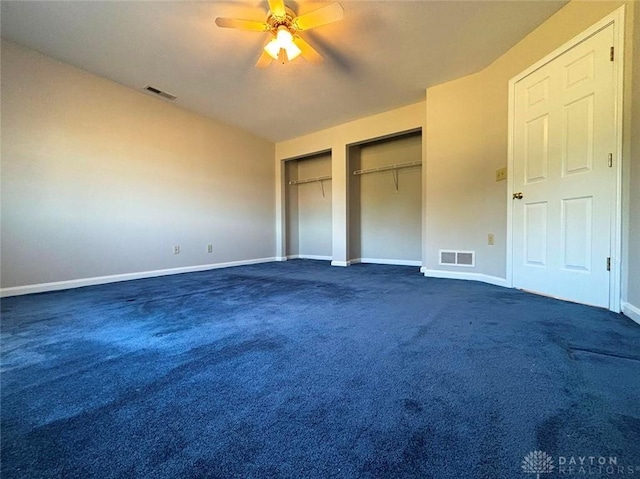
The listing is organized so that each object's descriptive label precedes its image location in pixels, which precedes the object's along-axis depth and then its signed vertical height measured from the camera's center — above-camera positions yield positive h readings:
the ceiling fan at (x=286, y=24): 2.12 +1.76
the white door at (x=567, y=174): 2.02 +0.50
